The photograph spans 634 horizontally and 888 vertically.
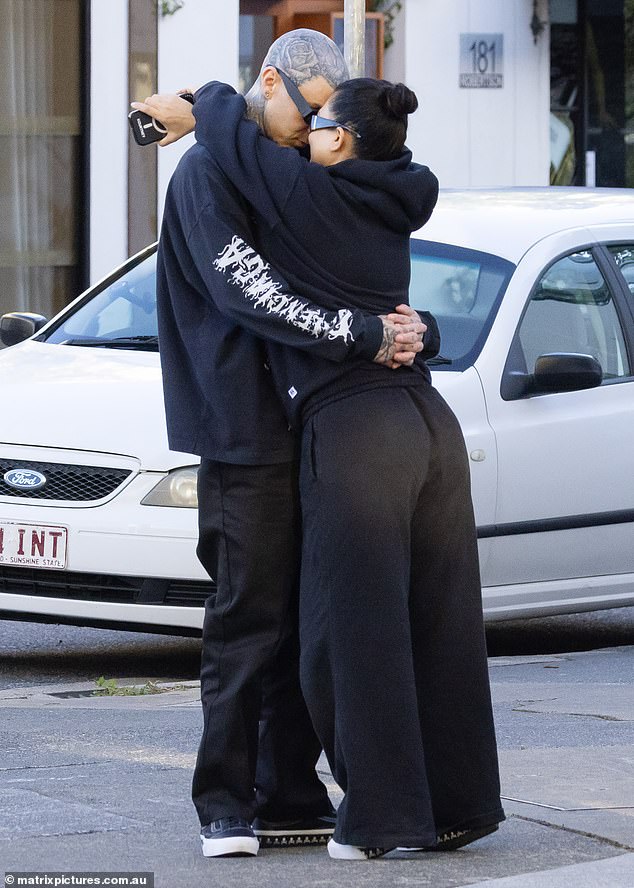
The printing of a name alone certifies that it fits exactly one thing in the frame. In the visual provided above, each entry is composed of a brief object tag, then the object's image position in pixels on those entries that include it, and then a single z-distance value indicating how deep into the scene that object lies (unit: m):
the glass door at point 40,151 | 28.83
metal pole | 21.62
